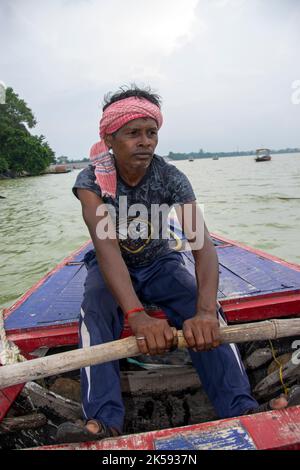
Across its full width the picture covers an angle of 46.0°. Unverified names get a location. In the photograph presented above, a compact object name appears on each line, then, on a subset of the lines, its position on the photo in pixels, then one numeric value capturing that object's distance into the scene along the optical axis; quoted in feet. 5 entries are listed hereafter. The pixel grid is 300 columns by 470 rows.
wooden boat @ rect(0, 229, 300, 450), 6.46
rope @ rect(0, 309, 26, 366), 6.04
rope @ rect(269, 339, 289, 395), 6.21
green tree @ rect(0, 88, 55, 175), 127.13
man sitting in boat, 4.97
